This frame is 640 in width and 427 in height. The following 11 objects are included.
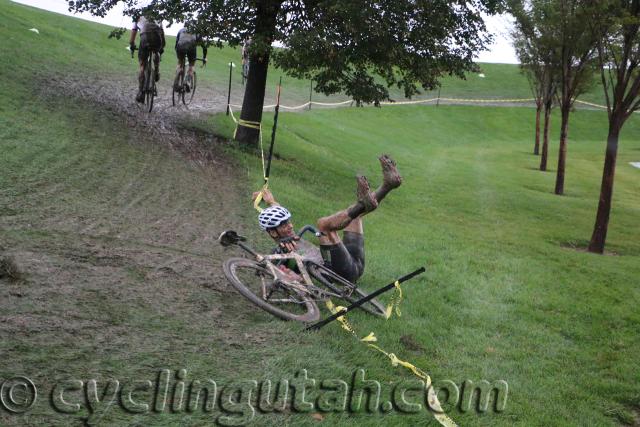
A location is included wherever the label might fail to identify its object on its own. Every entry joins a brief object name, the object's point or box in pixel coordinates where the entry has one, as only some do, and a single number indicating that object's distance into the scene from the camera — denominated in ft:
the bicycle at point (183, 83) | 69.97
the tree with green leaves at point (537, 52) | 97.91
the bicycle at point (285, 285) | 26.37
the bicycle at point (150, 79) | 61.26
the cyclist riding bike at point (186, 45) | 62.28
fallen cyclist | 29.35
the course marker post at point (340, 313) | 23.47
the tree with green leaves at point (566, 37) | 81.30
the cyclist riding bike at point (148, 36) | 59.47
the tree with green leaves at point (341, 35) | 57.16
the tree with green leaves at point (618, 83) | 56.49
